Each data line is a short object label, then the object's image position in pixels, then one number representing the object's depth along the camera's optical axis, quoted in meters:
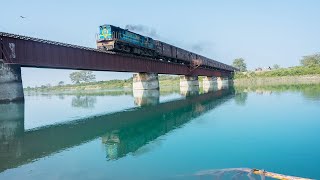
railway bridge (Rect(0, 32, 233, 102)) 22.20
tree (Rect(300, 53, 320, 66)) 116.80
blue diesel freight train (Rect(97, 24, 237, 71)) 30.39
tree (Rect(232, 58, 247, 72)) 143.60
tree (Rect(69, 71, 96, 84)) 152.43
